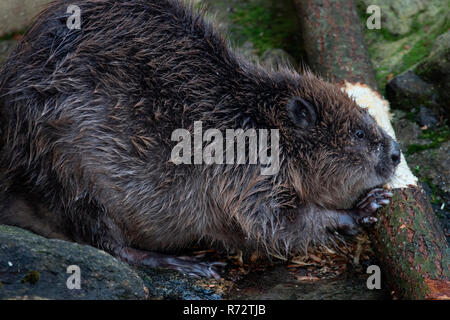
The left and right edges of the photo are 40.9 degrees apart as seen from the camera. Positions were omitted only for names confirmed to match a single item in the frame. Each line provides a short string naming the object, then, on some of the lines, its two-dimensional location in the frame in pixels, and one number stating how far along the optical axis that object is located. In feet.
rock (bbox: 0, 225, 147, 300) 7.69
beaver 10.46
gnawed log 9.29
